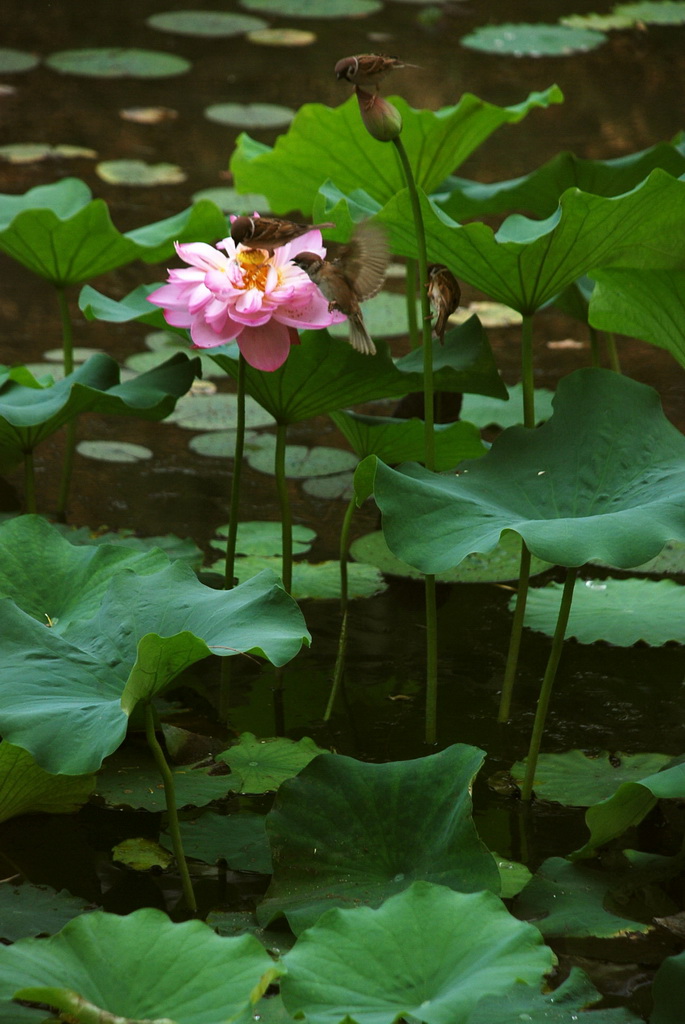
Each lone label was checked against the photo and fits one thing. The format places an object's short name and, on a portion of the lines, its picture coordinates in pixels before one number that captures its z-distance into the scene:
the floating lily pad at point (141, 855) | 6.65
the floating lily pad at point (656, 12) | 19.67
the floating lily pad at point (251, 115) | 14.15
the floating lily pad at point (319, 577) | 7.36
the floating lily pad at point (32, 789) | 6.51
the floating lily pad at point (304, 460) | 8.05
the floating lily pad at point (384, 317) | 9.39
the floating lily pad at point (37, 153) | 12.76
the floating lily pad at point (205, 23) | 18.03
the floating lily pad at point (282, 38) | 17.68
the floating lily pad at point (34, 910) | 6.46
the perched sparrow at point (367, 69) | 6.63
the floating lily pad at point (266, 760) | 6.79
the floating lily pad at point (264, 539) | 7.53
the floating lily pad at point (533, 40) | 17.64
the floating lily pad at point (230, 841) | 6.64
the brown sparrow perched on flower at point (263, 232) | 6.69
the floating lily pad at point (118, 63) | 15.94
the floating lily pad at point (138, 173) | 12.34
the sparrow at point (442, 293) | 6.80
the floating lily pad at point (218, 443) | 8.11
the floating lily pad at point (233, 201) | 11.62
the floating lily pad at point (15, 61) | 15.86
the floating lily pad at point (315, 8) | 18.93
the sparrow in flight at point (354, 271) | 6.76
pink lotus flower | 6.74
